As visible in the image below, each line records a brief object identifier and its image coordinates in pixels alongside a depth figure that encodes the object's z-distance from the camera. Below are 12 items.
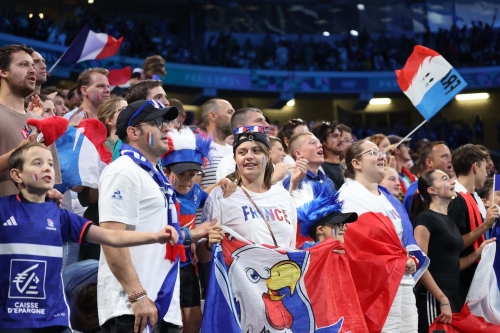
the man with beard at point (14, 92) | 3.94
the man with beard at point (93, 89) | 6.09
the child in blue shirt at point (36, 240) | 3.24
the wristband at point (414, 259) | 5.41
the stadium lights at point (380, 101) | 28.97
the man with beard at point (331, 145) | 6.59
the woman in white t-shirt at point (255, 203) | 4.42
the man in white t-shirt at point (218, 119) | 6.49
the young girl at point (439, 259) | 5.95
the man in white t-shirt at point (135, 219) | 3.46
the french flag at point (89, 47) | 9.49
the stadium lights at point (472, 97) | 28.67
